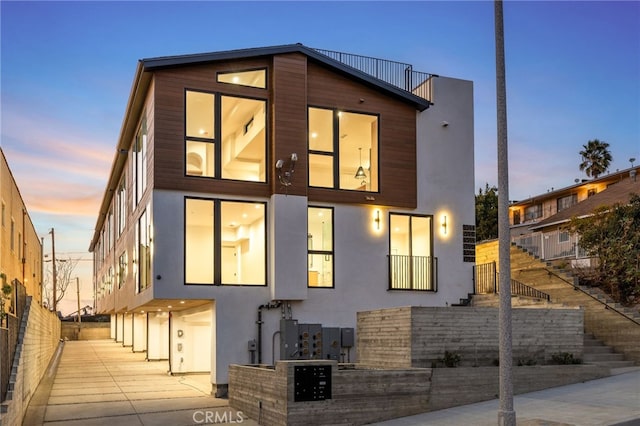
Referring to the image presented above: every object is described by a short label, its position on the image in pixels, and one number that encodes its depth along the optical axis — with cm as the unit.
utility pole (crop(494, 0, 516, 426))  1005
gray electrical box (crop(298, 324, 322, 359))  2003
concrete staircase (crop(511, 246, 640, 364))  1788
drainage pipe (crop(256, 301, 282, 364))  1964
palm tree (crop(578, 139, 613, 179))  5306
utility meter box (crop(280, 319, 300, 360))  1973
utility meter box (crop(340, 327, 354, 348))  2047
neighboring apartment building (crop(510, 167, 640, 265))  2566
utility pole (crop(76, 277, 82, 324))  7449
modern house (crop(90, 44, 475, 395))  1945
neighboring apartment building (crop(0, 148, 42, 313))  2258
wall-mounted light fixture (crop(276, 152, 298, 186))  2012
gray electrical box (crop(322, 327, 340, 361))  2022
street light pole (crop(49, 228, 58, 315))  6347
